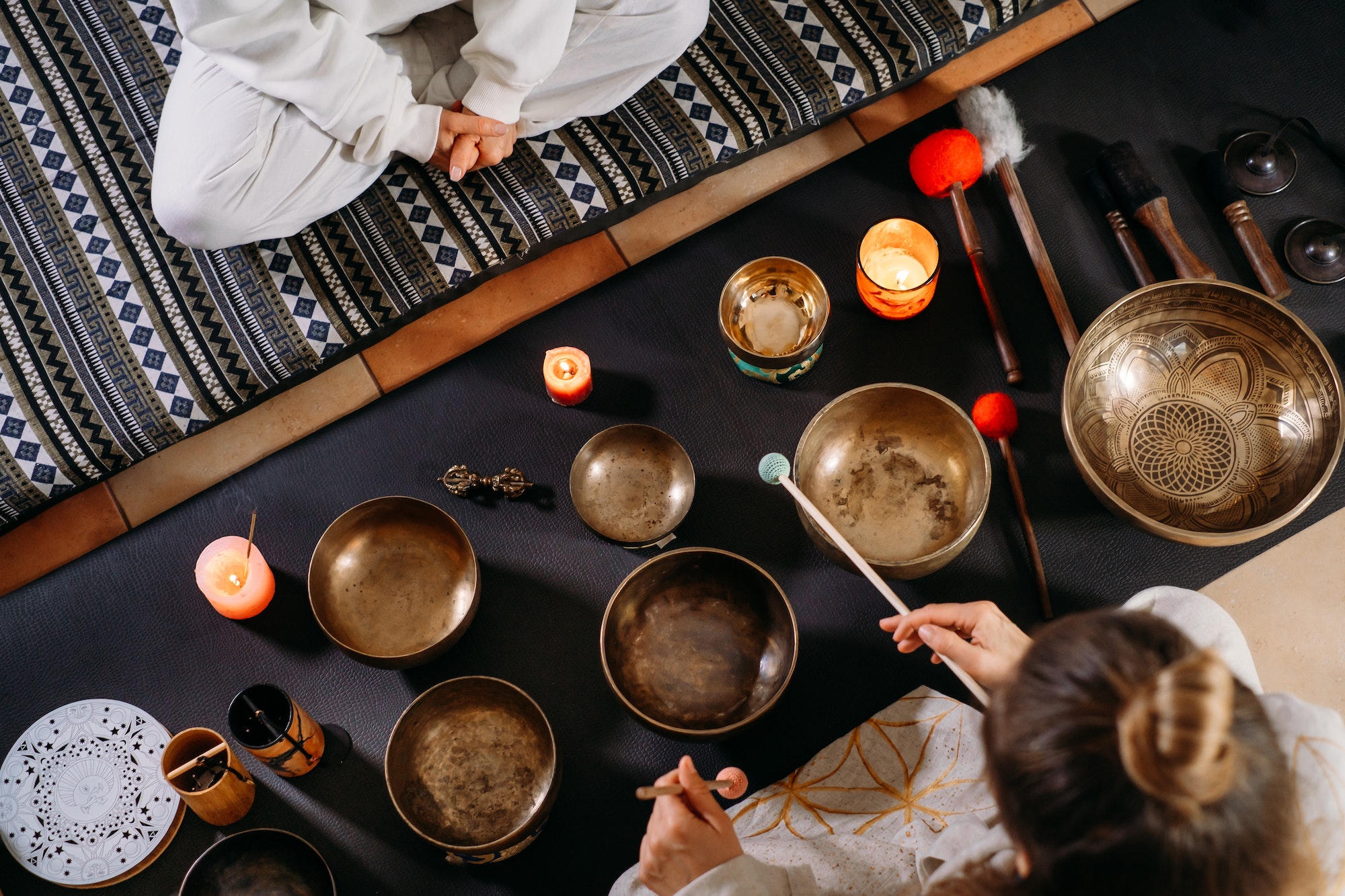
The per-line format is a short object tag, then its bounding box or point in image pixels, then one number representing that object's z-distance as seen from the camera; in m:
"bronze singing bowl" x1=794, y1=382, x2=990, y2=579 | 1.25
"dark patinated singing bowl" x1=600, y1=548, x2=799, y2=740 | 1.20
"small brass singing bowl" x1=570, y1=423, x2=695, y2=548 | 1.30
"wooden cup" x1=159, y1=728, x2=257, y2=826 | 1.11
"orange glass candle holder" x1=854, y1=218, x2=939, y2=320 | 1.35
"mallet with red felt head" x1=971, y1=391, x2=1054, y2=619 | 1.31
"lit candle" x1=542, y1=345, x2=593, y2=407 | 1.34
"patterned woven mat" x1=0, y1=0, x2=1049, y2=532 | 1.46
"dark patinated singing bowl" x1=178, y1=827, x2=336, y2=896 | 1.09
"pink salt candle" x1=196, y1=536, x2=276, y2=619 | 1.25
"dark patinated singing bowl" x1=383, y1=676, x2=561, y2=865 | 1.15
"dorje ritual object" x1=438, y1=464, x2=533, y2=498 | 1.32
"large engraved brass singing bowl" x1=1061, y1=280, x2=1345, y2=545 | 1.24
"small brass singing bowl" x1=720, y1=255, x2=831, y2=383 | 1.34
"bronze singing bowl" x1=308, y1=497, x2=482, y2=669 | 1.25
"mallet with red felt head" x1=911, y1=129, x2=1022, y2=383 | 1.42
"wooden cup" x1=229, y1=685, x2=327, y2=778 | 1.12
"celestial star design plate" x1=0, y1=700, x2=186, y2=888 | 1.17
